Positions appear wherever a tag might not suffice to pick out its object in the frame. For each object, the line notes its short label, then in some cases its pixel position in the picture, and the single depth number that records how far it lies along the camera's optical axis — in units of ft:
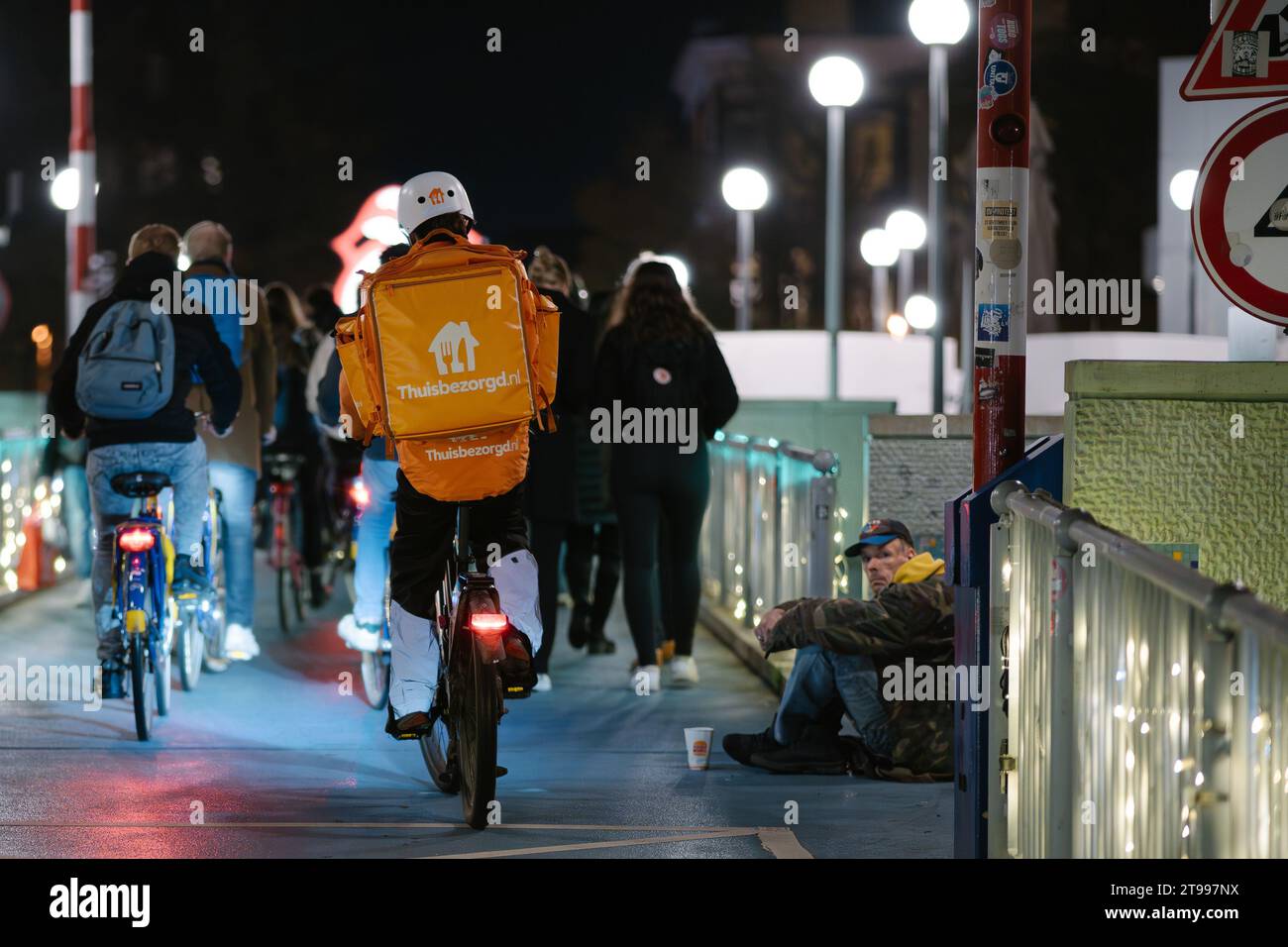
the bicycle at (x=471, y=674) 22.18
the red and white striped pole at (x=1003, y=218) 20.92
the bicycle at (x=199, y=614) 32.99
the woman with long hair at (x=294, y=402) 44.55
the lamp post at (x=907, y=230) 106.52
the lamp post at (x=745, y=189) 85.10
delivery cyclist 23.15
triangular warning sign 19.39
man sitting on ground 25.53
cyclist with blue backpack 29.66
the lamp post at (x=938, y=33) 56.90
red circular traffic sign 18.95
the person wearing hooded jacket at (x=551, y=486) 34.99
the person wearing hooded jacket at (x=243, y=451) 34.94
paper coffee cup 26.91
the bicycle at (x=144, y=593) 28.84
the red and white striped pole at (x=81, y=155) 58.95
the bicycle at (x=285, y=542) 41.81
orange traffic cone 48.80
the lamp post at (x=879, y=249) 115.65
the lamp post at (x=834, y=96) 59.16
